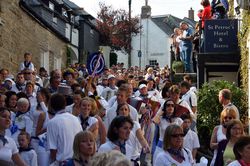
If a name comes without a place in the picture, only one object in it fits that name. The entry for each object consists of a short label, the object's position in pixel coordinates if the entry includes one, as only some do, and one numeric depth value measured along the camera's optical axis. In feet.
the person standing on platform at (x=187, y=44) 69.56
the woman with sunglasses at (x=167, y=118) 31.67
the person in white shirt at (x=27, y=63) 57.41
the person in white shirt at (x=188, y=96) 39.88
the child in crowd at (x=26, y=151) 27.71
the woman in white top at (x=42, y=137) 29.48
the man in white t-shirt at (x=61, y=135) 25.20
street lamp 167.63
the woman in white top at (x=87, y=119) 27.73
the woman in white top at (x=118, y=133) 23.44
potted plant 73.67
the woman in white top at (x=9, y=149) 24.39
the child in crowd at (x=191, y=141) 30.37
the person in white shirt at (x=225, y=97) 31.58
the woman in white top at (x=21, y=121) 31.07
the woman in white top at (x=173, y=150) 21.67
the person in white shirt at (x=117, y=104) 31.68
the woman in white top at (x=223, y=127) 25.88
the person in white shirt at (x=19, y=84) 45.32
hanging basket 48.78
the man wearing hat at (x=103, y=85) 49.88
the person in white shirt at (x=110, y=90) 46.50
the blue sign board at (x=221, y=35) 56.39
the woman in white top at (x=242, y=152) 20.24
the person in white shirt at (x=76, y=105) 29.14
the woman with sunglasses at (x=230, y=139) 23.18
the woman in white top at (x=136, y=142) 26.73
